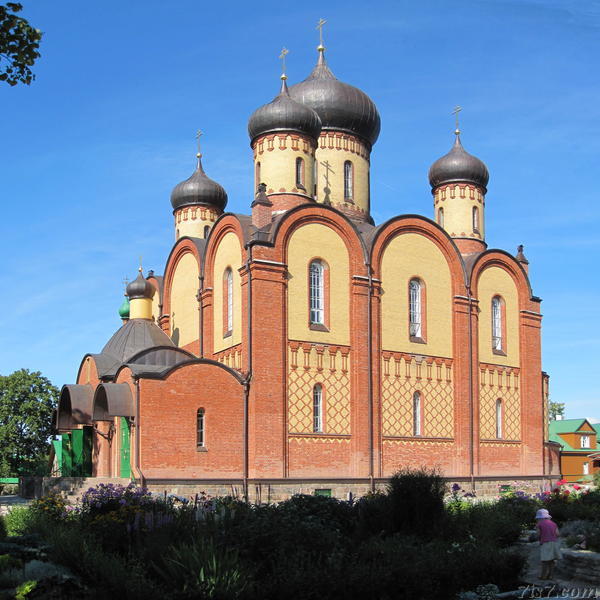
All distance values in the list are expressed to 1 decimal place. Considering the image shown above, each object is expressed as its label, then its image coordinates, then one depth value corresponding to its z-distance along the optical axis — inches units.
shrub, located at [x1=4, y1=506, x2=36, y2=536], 559.5
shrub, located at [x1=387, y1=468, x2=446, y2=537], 551.2
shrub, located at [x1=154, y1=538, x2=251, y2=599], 356.2
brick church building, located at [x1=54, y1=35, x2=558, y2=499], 870.4
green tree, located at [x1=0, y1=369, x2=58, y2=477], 1419.8
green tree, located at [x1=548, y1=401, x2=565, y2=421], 3042.8
